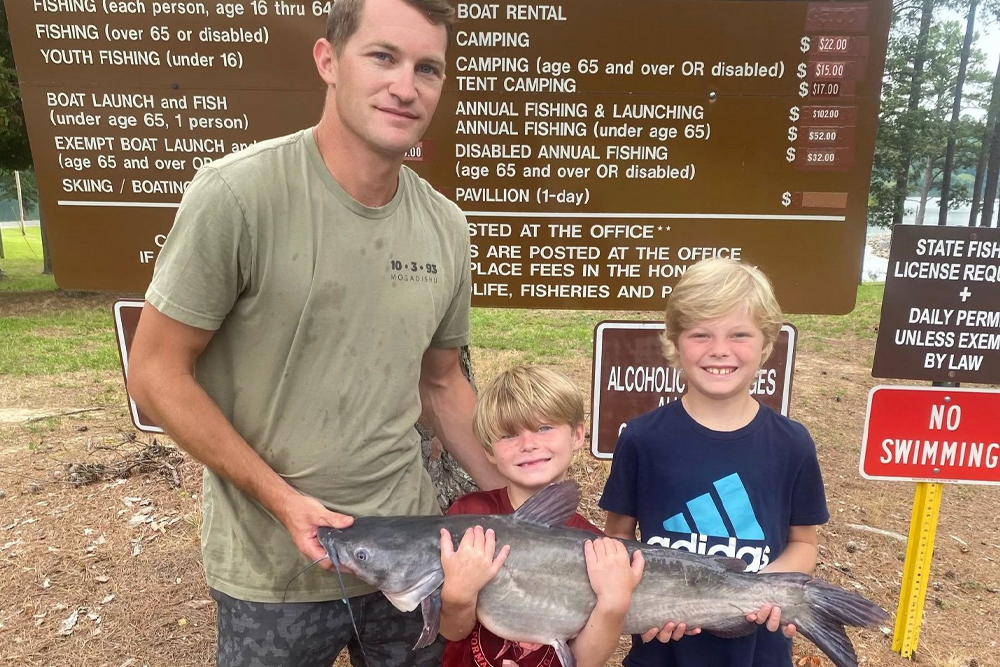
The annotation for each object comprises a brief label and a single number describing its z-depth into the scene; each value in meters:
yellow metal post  3.68
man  1.91
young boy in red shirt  1.98
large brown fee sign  3.18
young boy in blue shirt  2.31
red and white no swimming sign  3.49
